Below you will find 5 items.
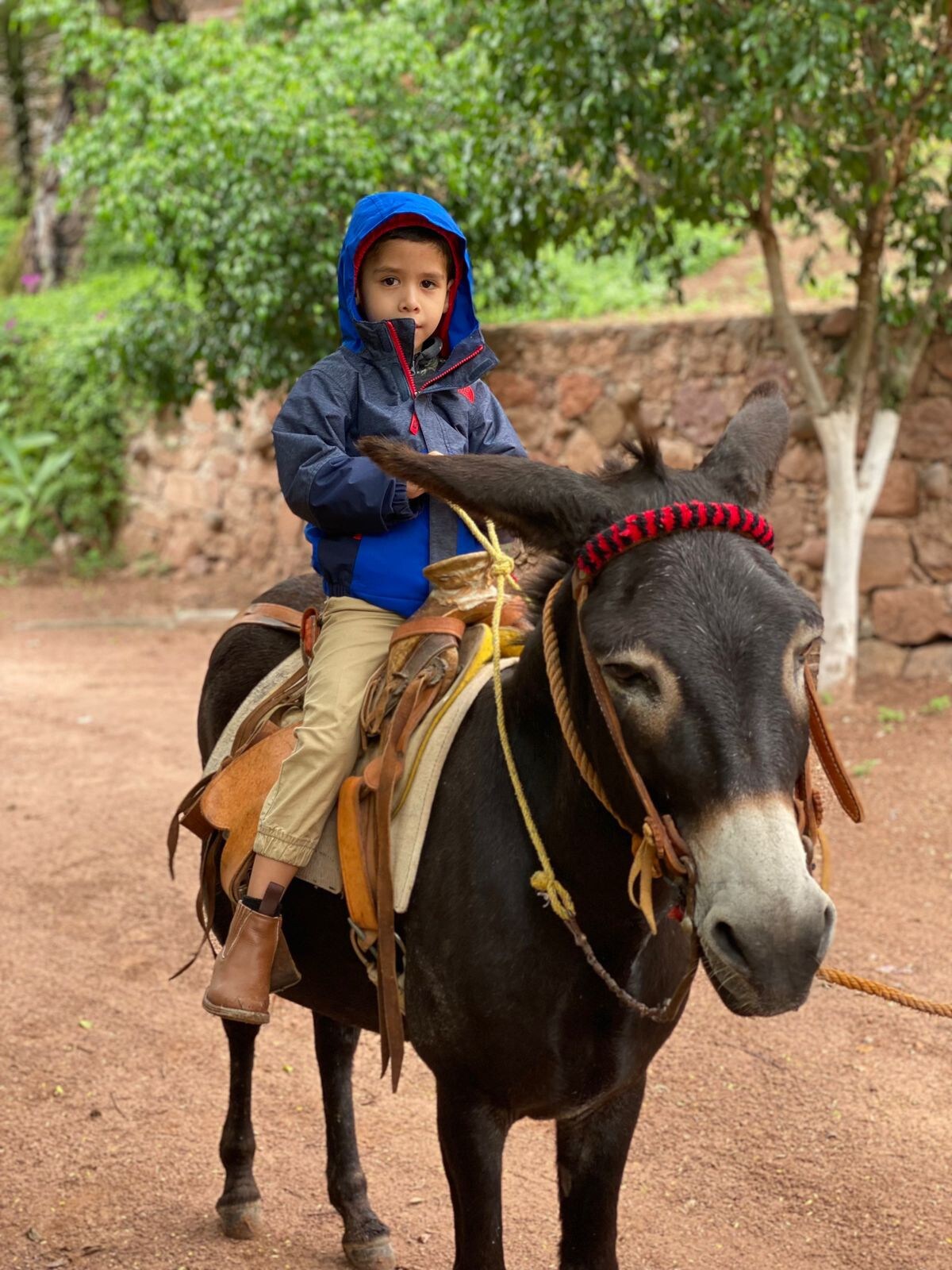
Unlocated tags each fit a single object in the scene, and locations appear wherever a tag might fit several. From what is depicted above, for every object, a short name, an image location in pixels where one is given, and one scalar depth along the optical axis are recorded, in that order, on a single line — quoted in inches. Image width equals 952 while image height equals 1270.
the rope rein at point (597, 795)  78.3
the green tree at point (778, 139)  259.9
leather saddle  98.5
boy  106.0
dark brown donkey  69.9
